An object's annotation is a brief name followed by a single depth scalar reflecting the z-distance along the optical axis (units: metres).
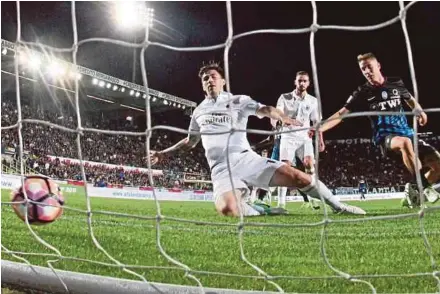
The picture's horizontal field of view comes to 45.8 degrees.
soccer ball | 1.88
